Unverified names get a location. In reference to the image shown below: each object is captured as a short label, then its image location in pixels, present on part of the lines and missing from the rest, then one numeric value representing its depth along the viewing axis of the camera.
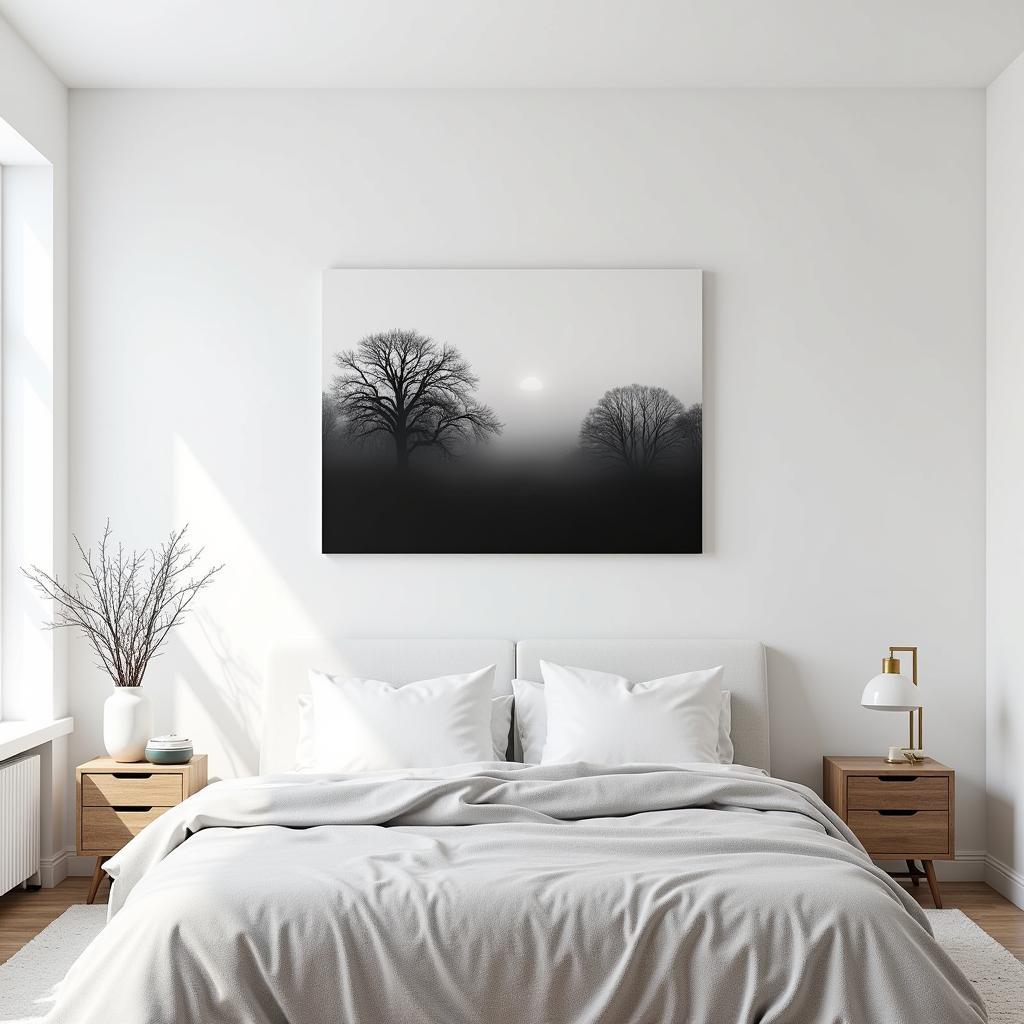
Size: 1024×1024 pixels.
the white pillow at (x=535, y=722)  4.07
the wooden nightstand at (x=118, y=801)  3.98
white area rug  3.07
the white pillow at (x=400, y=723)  3.81
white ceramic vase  4.05
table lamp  4.00
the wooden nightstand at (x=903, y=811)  4.04
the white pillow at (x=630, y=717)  3.83
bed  2.38
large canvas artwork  4.36
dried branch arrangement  4.25
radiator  3.89
